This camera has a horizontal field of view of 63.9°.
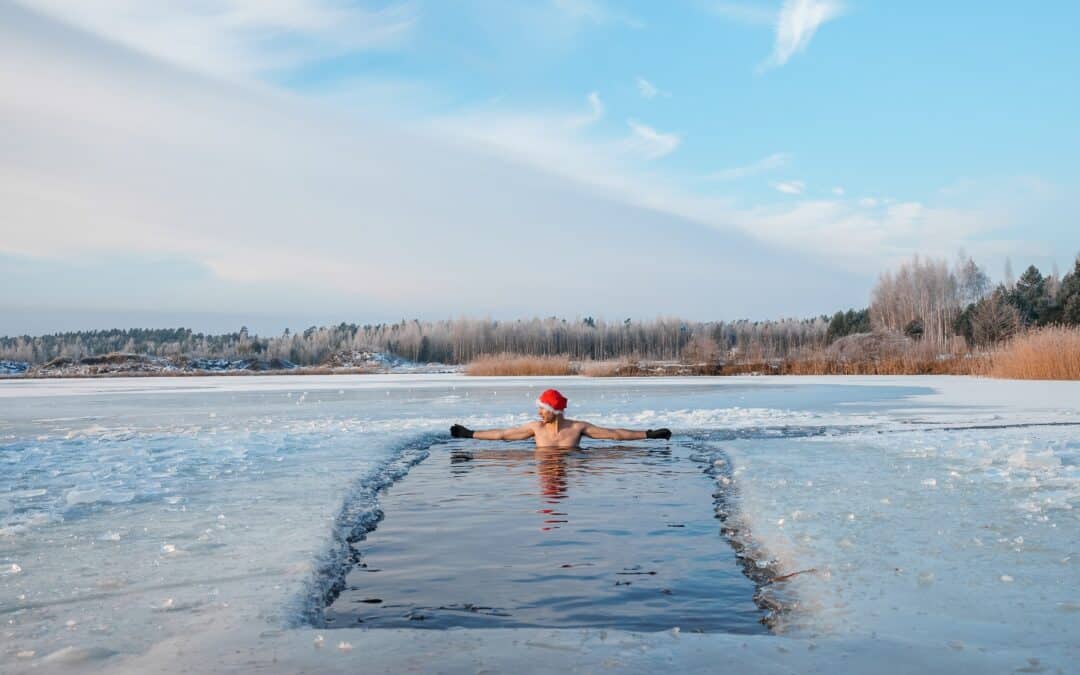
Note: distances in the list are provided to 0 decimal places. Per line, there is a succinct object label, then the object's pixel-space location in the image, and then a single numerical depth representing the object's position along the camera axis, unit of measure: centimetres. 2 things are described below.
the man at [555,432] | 991
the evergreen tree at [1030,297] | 5572
